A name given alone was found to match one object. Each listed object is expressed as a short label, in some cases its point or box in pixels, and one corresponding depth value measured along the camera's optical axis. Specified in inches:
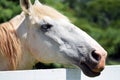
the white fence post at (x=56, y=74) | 187.0
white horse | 217.1
